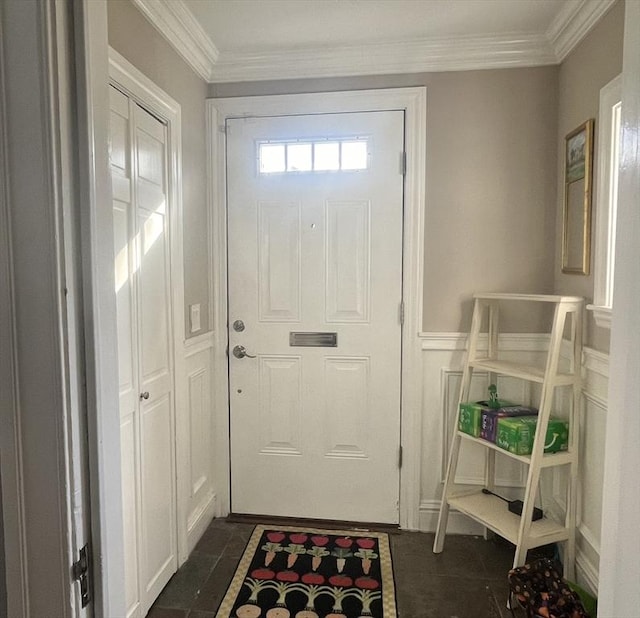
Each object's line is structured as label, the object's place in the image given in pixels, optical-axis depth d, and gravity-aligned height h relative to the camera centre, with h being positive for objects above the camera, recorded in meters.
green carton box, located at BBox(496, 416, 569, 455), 2.03 -0.71
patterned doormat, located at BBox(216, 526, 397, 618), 1.93 -1.37
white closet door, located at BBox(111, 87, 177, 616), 1.68 -0.30
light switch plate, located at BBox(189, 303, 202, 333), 2.29 -0.22
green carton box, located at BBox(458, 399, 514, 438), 2.23 -0.70
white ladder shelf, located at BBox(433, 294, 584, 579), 1.94 -0.78
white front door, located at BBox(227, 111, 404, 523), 2.43 -0.22
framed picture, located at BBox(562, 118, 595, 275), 1.97 +0.32
